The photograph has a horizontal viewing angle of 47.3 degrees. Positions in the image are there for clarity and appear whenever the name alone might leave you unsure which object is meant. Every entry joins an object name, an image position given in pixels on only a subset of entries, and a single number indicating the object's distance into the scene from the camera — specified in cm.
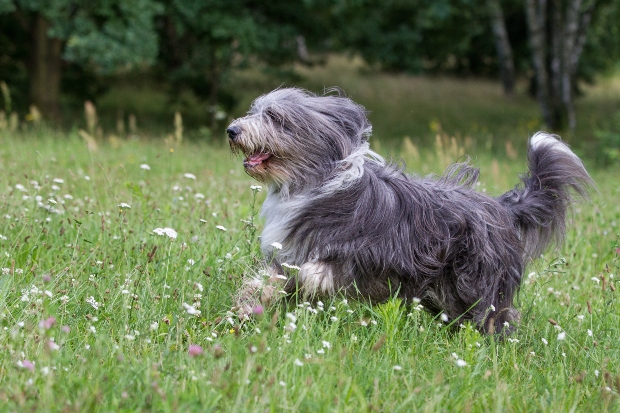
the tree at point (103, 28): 1127
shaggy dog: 383
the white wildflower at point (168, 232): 370
